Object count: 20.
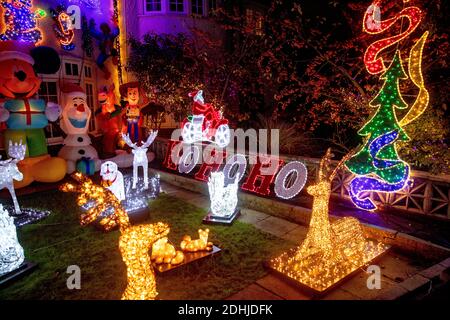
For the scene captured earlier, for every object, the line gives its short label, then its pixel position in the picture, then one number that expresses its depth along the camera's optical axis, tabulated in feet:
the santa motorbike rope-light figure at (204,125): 33.19
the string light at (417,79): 19.74
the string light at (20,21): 38.47
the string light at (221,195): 25.57
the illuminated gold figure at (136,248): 14.94
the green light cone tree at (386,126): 20.54
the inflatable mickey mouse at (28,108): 32.78
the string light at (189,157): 39.12
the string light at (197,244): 20.08
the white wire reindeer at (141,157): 31.76
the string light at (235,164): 34.32
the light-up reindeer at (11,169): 26.11
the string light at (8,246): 18.12
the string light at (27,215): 26.34
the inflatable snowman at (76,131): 37.29
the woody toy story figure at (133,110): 41.73
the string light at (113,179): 26.09
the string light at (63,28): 44.32
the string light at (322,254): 17.63
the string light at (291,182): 29.58
